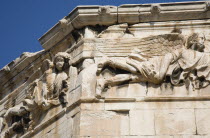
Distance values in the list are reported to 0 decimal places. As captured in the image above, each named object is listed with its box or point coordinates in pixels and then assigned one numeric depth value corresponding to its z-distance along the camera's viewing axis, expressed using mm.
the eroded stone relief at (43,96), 13844
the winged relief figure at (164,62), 13328
